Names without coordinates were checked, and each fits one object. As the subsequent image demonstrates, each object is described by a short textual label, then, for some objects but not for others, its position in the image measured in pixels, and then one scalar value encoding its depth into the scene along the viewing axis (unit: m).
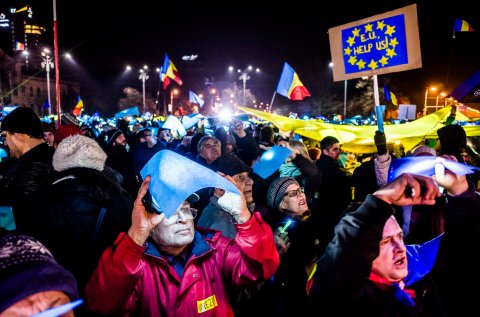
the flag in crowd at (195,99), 17.29
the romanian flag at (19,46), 29.36
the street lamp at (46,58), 19.55
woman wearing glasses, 3.01
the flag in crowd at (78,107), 18.69
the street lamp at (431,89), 34.91
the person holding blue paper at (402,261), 1.75
